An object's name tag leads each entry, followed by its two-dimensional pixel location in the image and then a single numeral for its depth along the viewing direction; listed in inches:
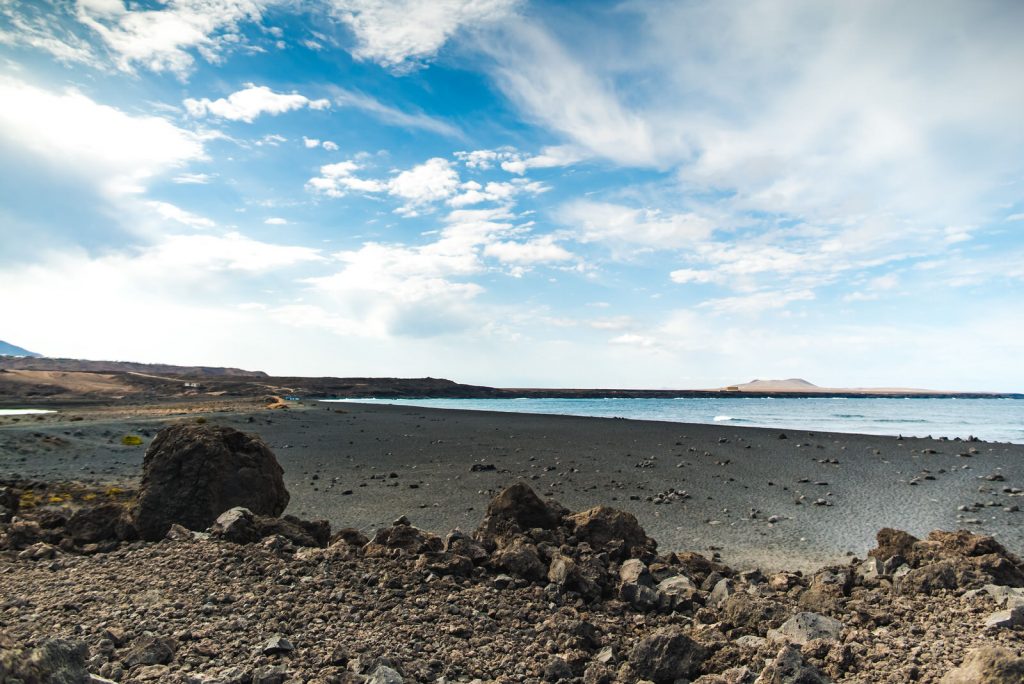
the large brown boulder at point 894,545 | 295.3
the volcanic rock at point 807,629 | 199.6
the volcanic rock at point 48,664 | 124.4
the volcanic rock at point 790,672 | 165.6
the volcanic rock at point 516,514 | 314.8
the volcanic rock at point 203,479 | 337.1
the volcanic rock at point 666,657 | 181.0
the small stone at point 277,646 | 180.1
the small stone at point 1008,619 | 193.9
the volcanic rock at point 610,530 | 308.8
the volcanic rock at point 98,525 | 303.7
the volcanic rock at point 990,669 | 145.9
